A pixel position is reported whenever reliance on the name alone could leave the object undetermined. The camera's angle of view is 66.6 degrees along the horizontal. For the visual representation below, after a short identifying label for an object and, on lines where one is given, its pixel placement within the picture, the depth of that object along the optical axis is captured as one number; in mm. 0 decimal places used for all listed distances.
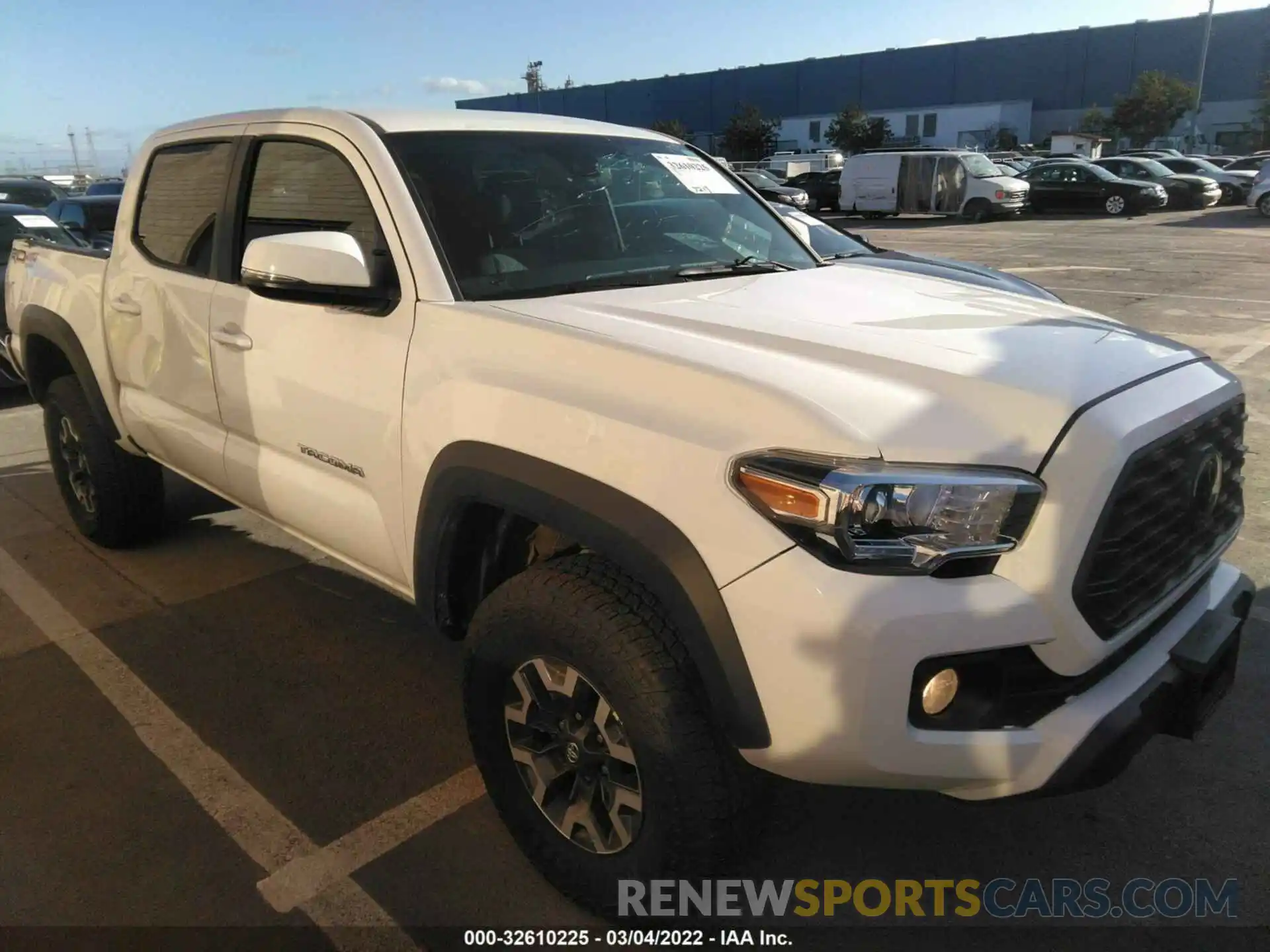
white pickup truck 1832
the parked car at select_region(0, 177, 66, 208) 15820
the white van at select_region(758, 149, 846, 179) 35094
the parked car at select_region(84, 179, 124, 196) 17219
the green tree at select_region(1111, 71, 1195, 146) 53531
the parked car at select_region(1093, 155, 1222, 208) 26562
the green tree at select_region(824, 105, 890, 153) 63500
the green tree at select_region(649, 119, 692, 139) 61406
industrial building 68250
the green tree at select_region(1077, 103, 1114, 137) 60844
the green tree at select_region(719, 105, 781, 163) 65000
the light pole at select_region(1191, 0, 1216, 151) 48156
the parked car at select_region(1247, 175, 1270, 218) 23375
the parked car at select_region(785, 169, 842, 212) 29609
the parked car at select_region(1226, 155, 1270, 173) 31469
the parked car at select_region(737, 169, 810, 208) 23369
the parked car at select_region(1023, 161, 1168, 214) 25625
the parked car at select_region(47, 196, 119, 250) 9688
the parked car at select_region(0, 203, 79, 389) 8414
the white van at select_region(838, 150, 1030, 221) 25141
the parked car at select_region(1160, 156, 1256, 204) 27875
